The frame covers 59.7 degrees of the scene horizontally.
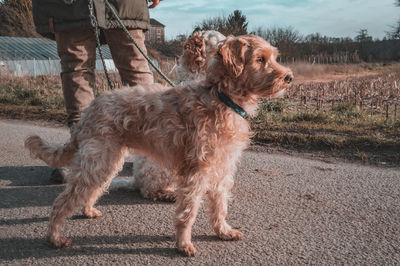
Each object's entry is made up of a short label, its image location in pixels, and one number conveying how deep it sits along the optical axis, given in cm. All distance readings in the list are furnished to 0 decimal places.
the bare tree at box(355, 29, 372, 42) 3356
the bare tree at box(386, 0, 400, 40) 3806
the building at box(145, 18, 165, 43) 4656
